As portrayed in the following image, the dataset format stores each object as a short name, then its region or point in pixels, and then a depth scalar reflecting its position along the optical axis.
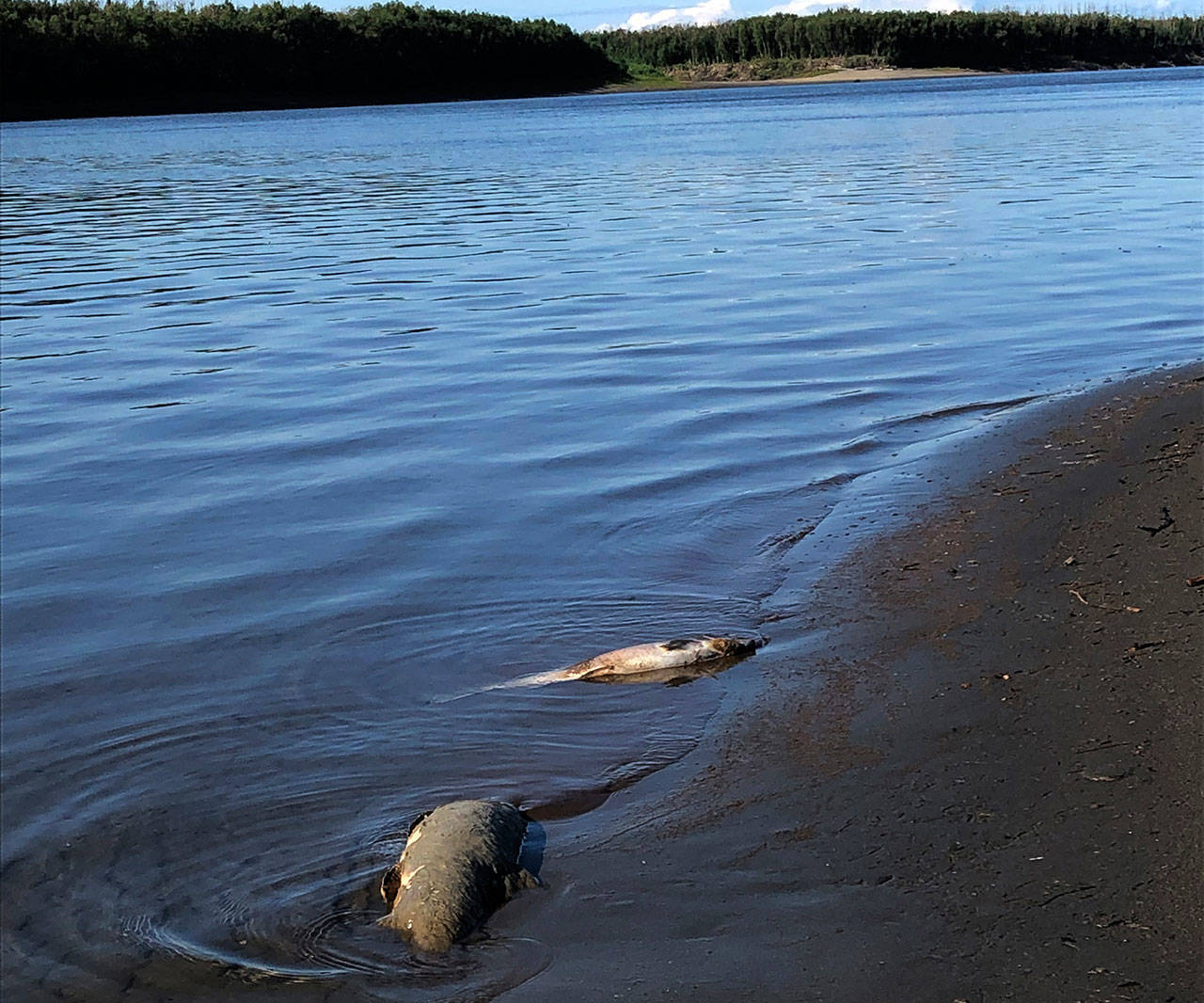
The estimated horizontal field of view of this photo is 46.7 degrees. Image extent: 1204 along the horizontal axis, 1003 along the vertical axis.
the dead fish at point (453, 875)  3.55
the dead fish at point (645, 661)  5.27
